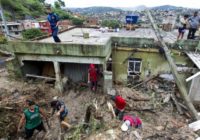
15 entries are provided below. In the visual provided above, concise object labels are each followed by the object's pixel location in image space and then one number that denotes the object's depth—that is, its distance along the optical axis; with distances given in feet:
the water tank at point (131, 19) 51.64
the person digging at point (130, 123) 17.20
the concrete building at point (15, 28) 110.92
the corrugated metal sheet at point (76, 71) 38.73
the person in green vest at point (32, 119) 18.58
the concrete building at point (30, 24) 114.42
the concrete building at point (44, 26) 105.40
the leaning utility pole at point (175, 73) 24.77
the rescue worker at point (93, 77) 30.56
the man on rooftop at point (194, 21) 32.22
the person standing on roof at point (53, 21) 28.03
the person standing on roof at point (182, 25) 33.73
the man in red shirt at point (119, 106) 22.55
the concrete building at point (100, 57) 30.58
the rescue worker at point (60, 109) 19.84
